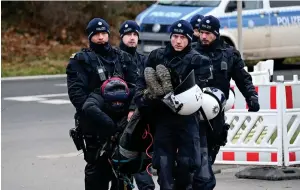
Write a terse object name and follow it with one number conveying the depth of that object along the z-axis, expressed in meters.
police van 42.34
